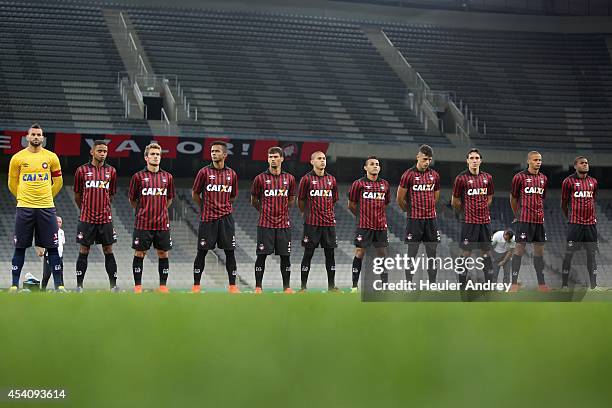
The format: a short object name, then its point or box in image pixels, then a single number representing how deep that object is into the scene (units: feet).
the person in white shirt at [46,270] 45.46
